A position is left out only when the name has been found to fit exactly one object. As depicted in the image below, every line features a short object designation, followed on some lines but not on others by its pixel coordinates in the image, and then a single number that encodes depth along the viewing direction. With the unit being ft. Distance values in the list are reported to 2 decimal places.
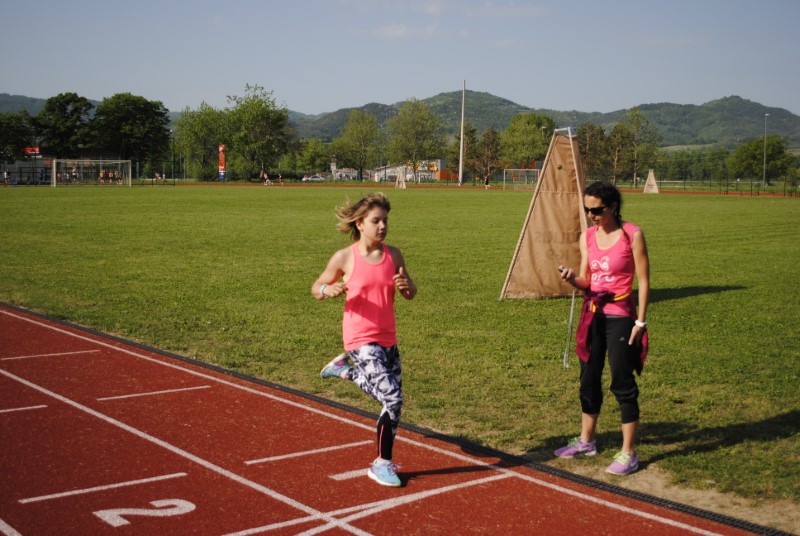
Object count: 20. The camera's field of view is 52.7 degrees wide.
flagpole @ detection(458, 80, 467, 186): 329.15
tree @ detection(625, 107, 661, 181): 331.98
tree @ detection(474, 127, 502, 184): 386.93
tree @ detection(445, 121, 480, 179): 394.52
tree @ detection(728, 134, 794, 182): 326.65
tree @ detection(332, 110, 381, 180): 499.10
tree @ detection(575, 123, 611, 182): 331.16
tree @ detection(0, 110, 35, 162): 348.79
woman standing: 19.21
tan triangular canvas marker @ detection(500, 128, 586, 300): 39.96
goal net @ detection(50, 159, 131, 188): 269.23
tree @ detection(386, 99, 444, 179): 455.22
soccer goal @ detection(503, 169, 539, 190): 312.38
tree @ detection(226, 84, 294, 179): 424.05
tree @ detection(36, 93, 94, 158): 411.75
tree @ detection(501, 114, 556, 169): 402.11
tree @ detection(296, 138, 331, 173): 536.01
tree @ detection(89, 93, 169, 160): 428.15
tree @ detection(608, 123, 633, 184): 332.60
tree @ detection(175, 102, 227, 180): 449.89
